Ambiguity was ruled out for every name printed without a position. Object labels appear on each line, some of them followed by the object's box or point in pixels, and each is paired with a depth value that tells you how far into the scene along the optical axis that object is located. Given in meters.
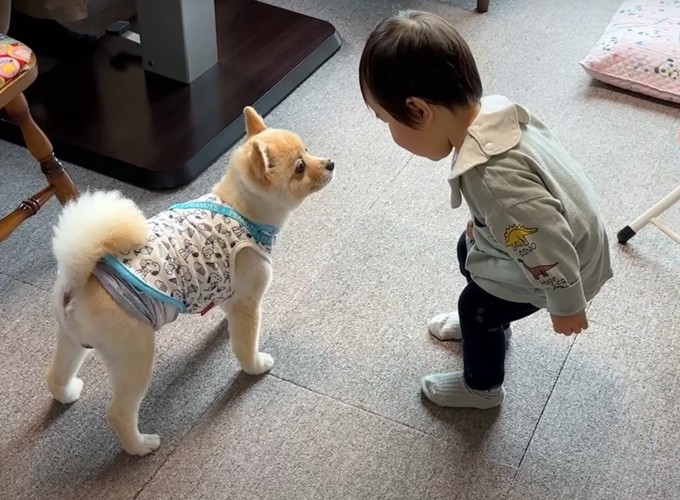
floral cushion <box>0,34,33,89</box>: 1.48
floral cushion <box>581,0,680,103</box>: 2.29
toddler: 1.08
